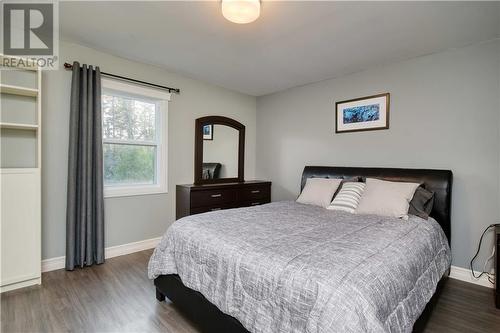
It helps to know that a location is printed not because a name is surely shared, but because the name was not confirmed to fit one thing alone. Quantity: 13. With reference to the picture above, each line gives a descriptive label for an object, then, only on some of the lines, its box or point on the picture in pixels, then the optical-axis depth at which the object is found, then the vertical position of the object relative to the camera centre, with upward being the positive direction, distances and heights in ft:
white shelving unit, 7.16 -0.50
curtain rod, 8.79 +3.43
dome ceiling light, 5.78 +3.68
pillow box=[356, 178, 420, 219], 7.72 -1.09
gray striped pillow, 8.68 -1.18
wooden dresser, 11.24 -1.60
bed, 3.60 -1.88
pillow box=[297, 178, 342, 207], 9.69 -1.07
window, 10.14 +1.08
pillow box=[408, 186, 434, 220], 7.88 -1.22
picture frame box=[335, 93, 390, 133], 10.27 +2.25
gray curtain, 8.63 -0.40
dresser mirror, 12.78 +0.77
